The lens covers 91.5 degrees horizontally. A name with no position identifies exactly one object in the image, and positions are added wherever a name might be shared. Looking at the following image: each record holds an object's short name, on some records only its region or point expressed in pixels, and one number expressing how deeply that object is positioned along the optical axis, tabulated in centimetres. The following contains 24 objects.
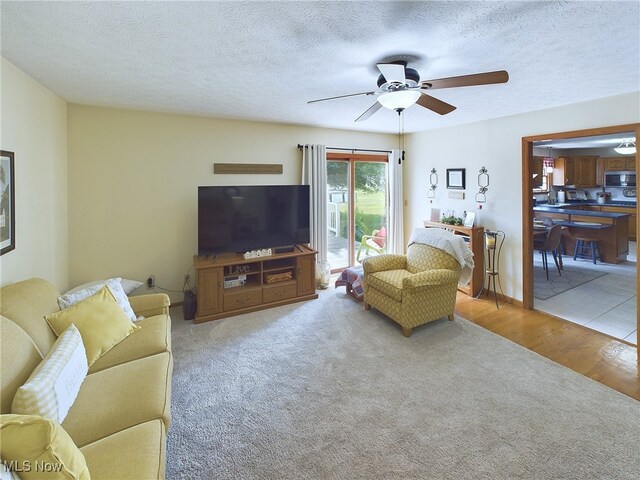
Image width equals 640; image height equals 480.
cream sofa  126
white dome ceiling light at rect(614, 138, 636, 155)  621
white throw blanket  349
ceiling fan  190
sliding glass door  524
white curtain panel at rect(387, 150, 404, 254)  539
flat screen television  369
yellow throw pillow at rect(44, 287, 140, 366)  195
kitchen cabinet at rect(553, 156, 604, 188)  773
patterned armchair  316
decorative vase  466
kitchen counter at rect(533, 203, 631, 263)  573
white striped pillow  130
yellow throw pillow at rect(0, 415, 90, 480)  98
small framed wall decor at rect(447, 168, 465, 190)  459
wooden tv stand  355
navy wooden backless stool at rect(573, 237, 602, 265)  588
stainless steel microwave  732
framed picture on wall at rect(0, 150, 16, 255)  209
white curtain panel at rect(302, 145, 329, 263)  460
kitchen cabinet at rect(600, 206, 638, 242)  663
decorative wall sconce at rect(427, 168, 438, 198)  504
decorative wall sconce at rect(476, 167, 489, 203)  425
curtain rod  497
